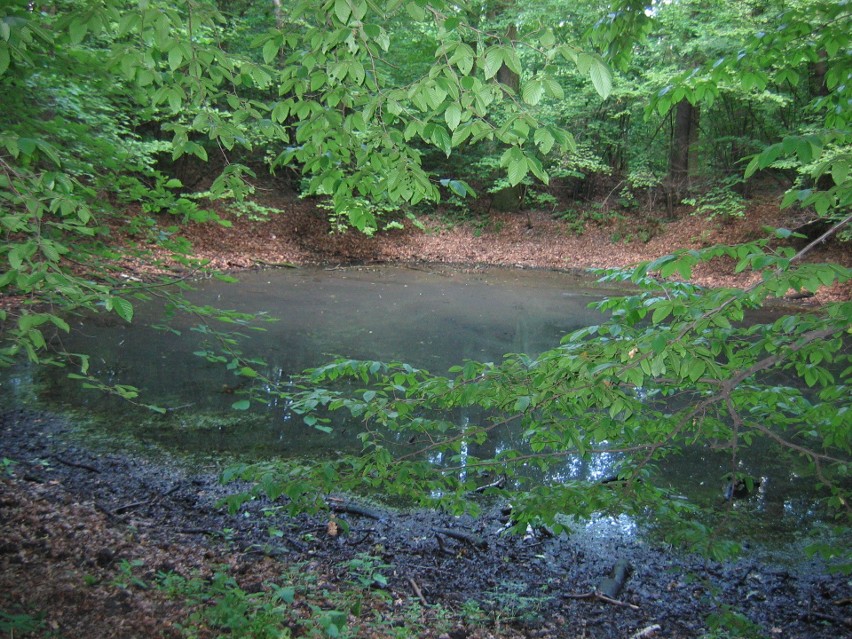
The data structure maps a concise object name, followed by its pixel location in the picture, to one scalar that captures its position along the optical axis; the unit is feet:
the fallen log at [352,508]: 13.92
